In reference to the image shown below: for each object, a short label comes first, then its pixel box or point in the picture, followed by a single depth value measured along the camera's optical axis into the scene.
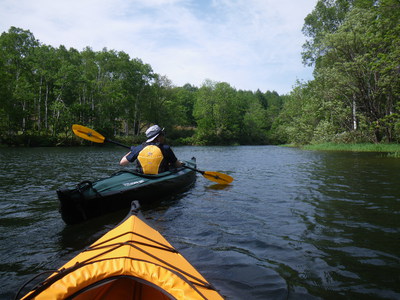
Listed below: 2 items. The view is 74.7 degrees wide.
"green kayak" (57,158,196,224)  4.09
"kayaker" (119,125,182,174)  5.66
